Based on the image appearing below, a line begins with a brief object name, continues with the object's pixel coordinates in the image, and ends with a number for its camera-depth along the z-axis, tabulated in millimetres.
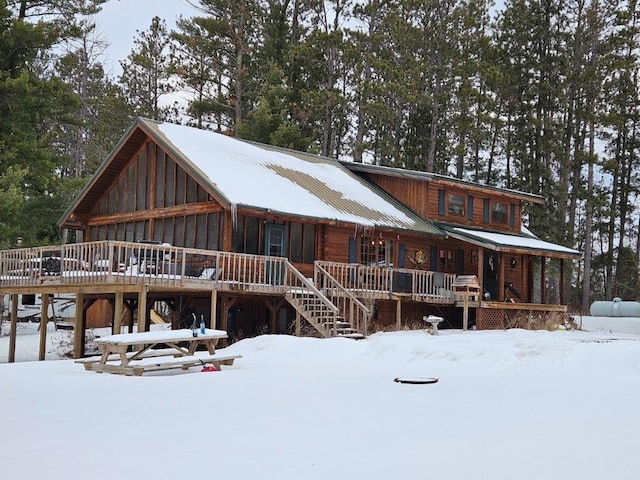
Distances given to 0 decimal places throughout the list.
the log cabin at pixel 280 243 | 20938
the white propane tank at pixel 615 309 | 35744
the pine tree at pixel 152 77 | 44750
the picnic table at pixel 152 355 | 14164
